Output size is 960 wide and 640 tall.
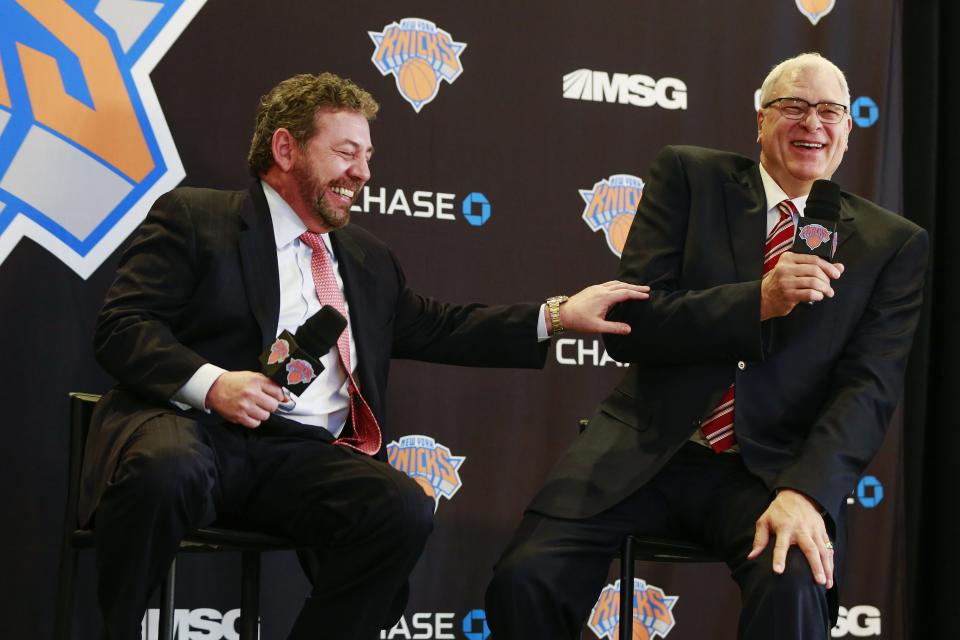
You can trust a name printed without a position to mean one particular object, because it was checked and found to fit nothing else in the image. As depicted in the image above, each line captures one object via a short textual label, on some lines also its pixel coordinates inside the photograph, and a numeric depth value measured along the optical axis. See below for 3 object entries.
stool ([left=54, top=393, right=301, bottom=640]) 5.41
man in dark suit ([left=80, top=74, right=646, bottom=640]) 5.12
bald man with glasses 5.32
